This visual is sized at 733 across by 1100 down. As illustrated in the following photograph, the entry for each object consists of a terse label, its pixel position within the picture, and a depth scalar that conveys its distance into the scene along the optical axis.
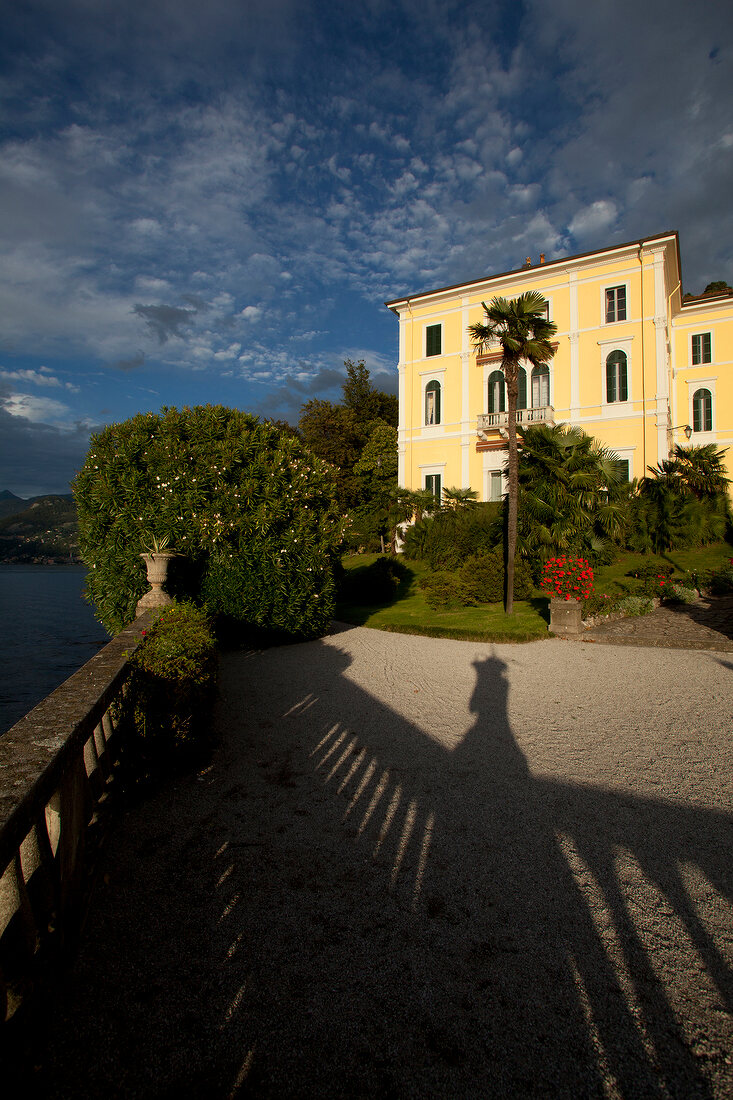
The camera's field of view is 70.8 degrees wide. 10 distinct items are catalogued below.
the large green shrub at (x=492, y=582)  14.66
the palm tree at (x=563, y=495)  15.41
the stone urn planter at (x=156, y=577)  8.43
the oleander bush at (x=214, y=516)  9.55
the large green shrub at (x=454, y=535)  20.08
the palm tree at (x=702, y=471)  21.56
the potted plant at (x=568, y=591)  11.01
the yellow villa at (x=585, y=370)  22.84
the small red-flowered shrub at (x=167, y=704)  4.16
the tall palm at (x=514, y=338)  13.19
